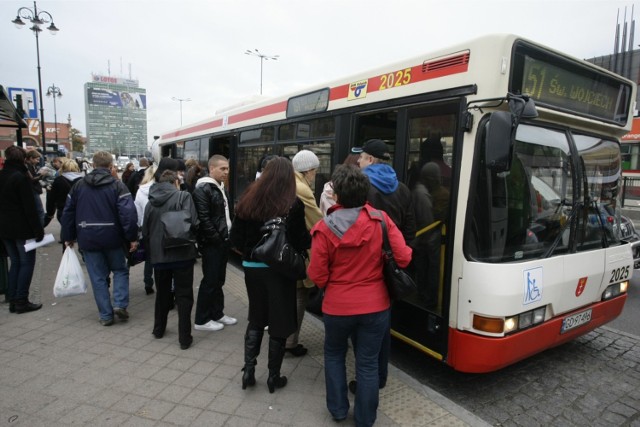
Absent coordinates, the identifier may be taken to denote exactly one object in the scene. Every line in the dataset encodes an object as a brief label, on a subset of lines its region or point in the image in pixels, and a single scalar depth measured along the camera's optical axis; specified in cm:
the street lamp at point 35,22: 1688
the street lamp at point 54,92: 3291
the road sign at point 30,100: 1278
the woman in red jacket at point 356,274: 252
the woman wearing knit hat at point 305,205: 346
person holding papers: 457
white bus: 297
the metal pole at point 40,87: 1947
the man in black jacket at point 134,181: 741
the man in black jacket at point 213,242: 399
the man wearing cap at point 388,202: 310
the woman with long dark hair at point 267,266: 301
